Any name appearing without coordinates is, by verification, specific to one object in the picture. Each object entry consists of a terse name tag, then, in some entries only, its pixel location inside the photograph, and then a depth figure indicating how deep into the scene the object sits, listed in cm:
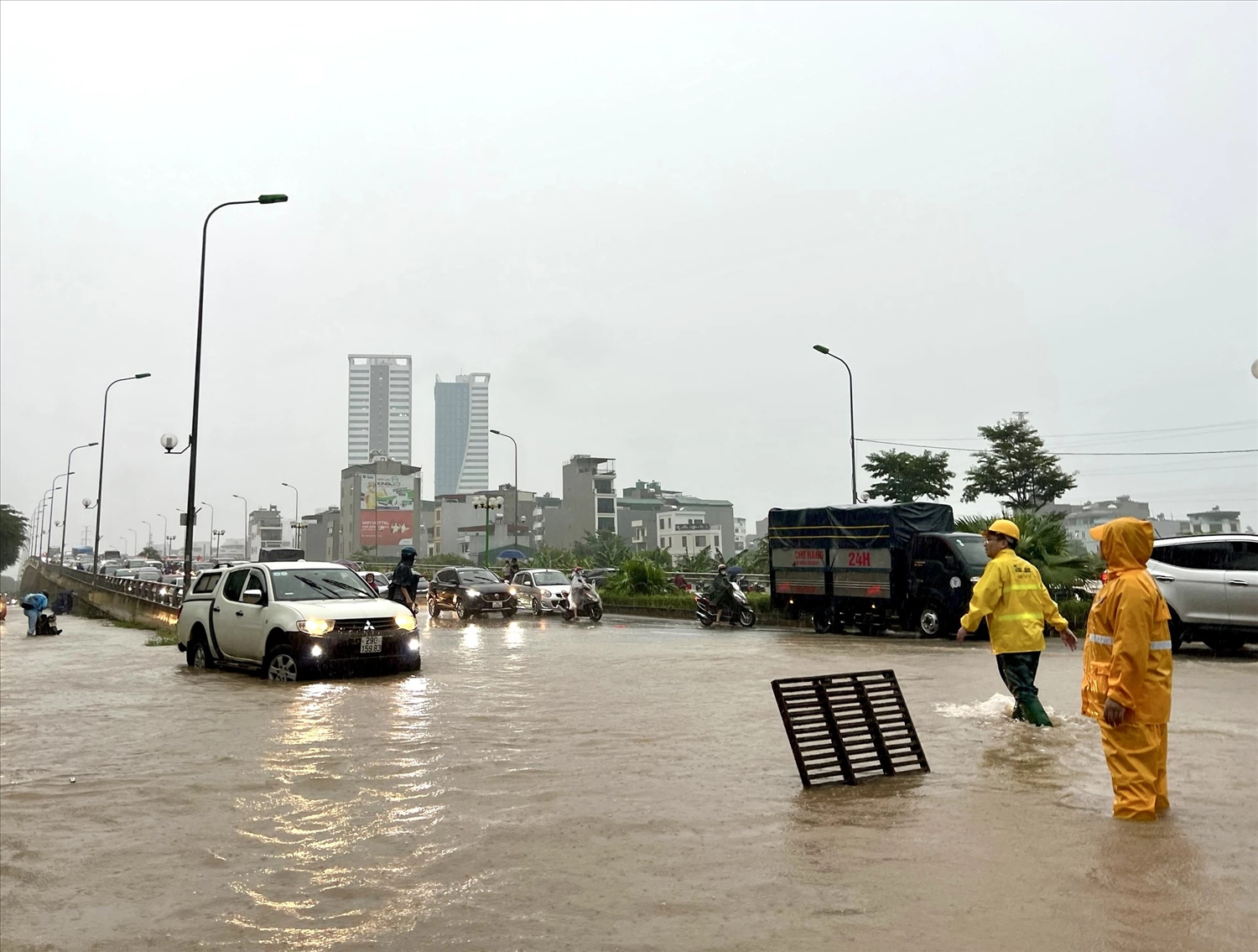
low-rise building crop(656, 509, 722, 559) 10575
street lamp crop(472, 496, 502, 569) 5732
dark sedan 2953
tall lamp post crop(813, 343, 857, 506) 3503
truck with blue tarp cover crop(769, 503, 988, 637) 2048
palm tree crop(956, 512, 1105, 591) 2144
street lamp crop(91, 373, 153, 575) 4909
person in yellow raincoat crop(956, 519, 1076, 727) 891
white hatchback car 3066
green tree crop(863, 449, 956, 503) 4766
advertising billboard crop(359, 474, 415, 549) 13212
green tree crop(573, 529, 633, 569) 4972
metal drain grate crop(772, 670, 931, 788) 744
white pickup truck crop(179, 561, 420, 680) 1369
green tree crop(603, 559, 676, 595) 3441
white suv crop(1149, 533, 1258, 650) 1568
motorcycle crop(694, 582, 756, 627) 2620
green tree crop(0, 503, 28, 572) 9500
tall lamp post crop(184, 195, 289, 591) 2531
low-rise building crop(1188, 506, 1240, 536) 9294
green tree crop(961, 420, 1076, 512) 4709
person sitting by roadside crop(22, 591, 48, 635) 2809
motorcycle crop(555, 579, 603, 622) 2881
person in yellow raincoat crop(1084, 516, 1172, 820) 610
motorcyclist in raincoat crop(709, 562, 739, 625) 2628
